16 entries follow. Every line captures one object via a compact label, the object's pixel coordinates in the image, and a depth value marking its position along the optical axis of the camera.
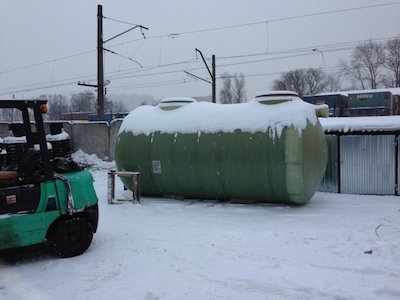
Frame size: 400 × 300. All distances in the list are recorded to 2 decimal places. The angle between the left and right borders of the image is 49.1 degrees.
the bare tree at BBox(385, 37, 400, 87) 67.19
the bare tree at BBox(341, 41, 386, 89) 70.07
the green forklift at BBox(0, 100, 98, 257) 6.30
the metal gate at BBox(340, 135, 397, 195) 12.51
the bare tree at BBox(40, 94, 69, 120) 94.32
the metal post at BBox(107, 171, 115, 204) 11.73
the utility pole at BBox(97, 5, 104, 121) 23.48
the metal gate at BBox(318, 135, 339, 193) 13.13
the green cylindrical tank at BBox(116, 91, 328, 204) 10.34
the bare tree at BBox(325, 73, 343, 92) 88.38
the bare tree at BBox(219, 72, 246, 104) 89.88
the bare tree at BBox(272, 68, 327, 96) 87.69
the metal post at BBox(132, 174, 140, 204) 11.56
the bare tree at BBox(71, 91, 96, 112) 108.00
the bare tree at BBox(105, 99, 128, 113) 103.99
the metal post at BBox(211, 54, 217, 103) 31.33
